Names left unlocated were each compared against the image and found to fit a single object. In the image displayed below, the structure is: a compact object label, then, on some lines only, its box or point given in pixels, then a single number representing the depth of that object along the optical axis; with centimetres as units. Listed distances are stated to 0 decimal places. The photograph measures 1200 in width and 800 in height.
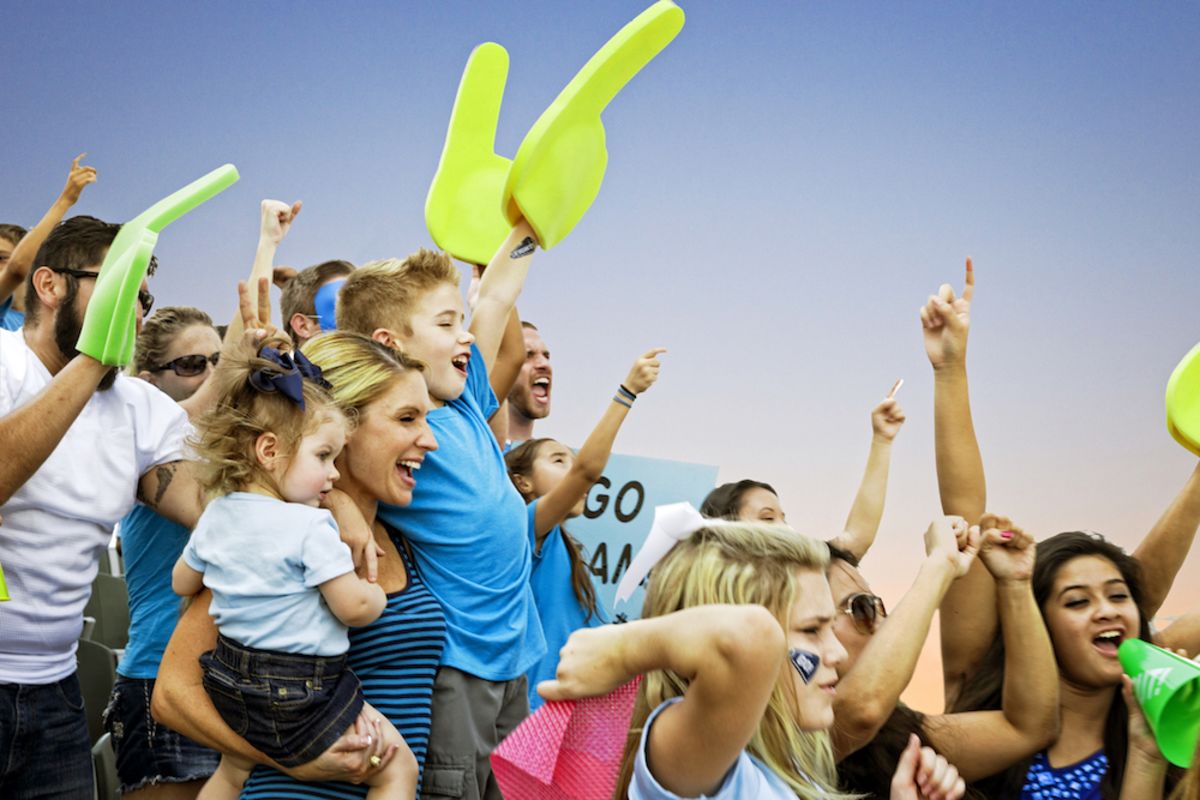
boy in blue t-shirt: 182
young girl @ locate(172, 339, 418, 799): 162
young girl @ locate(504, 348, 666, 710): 274
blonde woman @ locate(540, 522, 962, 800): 126
